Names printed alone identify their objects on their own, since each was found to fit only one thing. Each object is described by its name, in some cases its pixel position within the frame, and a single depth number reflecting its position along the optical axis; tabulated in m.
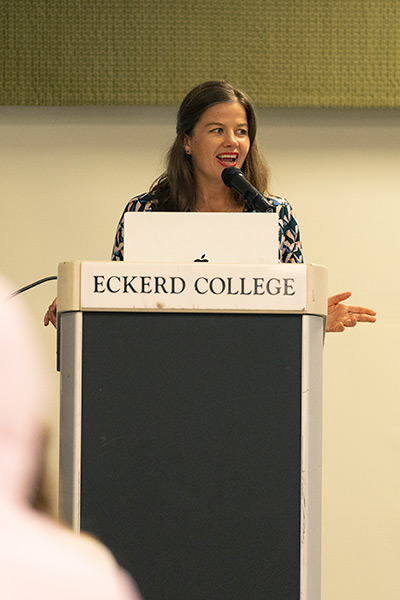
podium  7.22
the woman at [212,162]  8.47
